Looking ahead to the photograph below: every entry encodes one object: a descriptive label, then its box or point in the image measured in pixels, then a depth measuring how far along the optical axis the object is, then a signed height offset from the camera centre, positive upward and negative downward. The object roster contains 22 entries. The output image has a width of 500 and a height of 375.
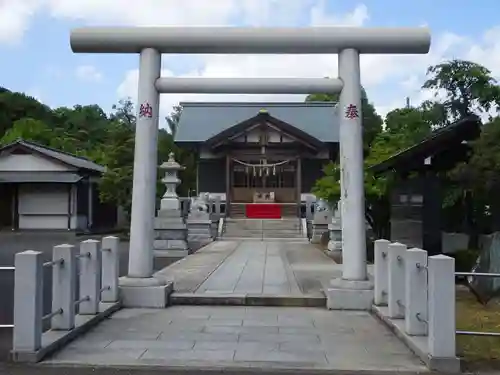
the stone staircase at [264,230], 28.98 -0.48
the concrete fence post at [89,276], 8.45 -0.75
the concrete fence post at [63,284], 7.32 -0.74
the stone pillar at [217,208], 31.24 +0.60
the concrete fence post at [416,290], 7.14 -0.79
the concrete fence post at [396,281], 8.33 -0.80
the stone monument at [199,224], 26.31 -0.17
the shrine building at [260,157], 34.59 +3.53
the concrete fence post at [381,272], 9.43 -0.78
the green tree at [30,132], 41.88 +5.98
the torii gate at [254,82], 9.86 +2.21
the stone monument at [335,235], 21.30 -0.53
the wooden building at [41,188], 32.97 +1.70
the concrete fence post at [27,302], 6.30 -0.82
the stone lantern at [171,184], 21.73 +1.26
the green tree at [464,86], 16.77 +3.60
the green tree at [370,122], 32.80 +6.13
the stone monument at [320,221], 26.97 -0.05
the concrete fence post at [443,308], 6.13 -0.85
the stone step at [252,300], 10.28 -1.30
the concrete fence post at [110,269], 9.46 -0.73
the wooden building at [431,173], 12.64 +1.05
